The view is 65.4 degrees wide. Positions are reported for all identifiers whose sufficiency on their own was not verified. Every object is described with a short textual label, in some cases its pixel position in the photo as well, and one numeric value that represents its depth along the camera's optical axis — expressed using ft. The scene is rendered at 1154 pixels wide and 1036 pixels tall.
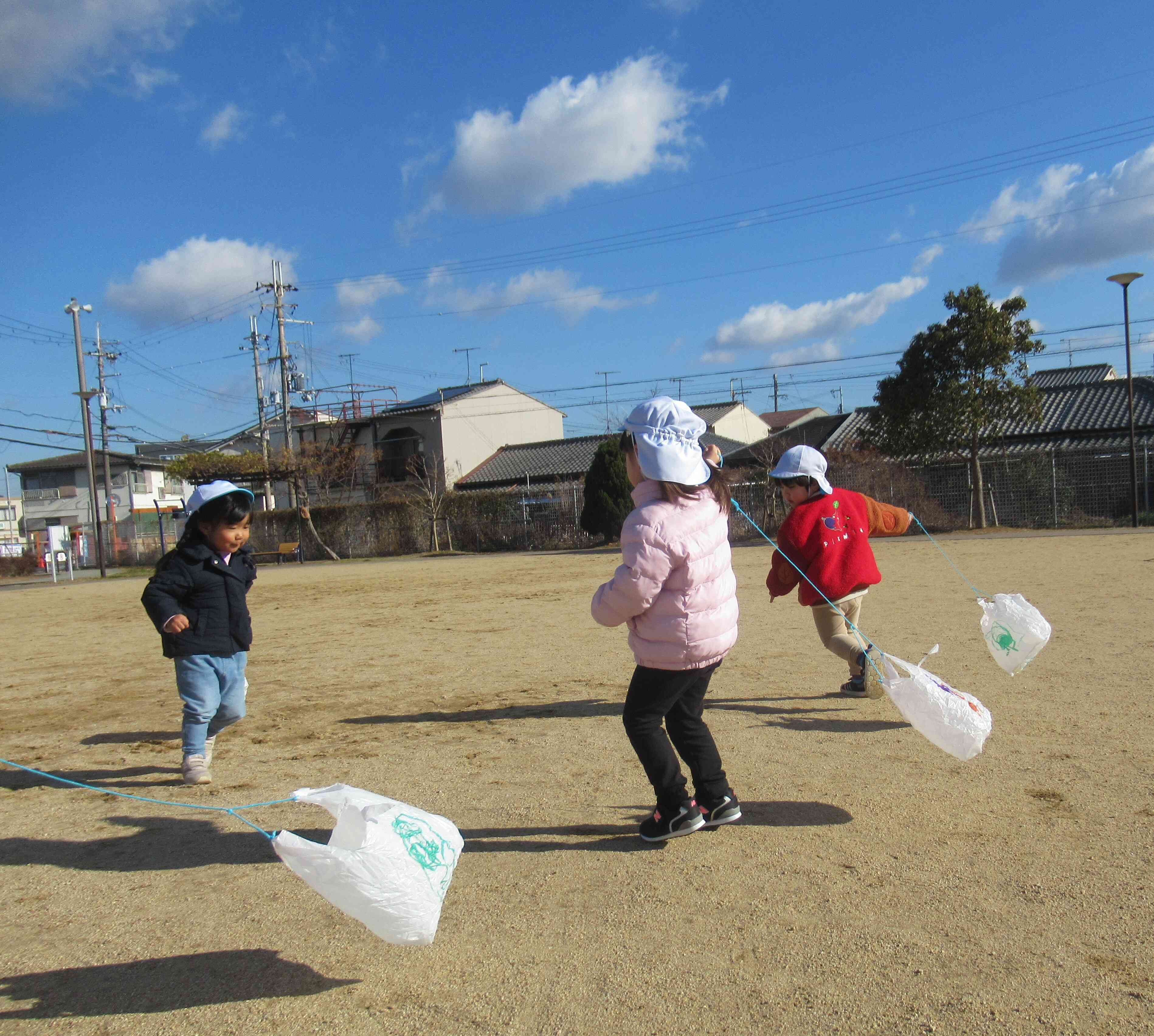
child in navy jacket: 13.85
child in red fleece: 16.49
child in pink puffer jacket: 9.87
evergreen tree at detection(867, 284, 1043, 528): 69.56
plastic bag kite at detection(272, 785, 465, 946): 7.60
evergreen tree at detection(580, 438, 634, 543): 82.99
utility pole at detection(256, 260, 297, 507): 127.95
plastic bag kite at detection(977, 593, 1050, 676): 15.37
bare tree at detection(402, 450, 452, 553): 98.99
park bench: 100.48
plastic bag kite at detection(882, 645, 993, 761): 11.56
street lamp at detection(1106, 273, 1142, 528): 65.72
